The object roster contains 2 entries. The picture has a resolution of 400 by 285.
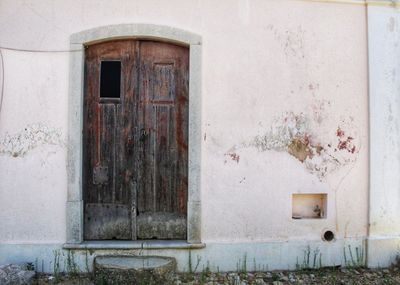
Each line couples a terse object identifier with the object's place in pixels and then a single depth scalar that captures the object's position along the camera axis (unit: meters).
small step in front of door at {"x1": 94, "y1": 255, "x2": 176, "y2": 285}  4.40
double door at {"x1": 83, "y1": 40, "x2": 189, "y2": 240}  5.05
